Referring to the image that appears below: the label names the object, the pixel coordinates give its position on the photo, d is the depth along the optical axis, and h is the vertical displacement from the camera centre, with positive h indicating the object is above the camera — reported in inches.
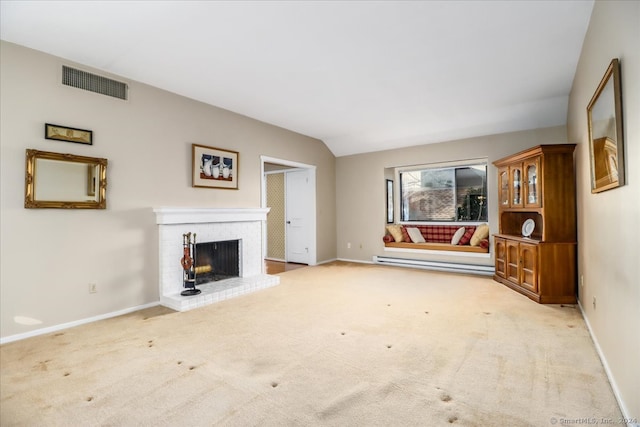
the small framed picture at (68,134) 125.1 +35.6
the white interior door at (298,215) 274.5 +2.9
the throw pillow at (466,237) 235.0 -15.1
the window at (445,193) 244.4 +19.5
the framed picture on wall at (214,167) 177.8 +30.7
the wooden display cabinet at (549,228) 151.9 -6.0
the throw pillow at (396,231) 261.1 -11.3
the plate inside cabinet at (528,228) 178.6 -6.8
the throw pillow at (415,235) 257.1 -14.5
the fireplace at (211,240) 158.7 -14.7
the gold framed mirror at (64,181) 120.3 +16.2
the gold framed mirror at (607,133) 70.6 +21.0
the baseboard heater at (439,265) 219.0 -36.2
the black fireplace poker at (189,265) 158.9 -22.6
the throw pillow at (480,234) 222.8 -12.4
